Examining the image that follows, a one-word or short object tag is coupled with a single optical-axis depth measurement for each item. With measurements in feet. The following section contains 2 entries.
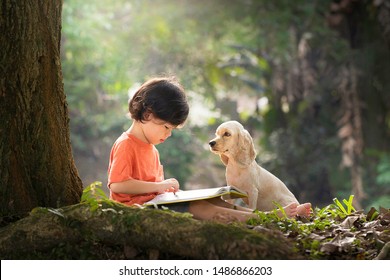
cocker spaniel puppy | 18.65
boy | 17.20
